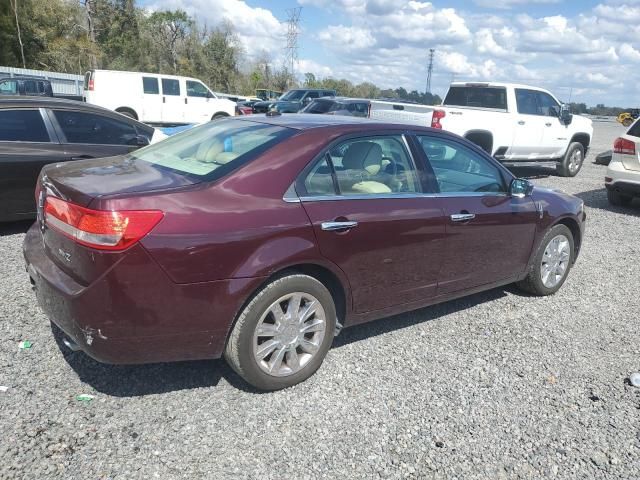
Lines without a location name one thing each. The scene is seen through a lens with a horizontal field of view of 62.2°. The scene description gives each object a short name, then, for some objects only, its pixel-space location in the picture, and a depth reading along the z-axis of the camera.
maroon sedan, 2.68
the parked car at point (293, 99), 21.72
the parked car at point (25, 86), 17.52
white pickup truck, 10.36
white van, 17.73
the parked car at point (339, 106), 15.08
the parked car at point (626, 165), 8.80
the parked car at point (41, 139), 5.73
